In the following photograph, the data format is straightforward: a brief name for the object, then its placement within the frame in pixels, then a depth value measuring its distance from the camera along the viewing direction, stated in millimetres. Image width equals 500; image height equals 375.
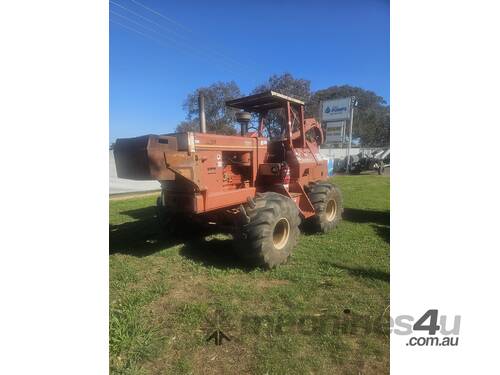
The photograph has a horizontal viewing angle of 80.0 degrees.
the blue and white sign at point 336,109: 24234
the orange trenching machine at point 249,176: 3342
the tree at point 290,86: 26844
